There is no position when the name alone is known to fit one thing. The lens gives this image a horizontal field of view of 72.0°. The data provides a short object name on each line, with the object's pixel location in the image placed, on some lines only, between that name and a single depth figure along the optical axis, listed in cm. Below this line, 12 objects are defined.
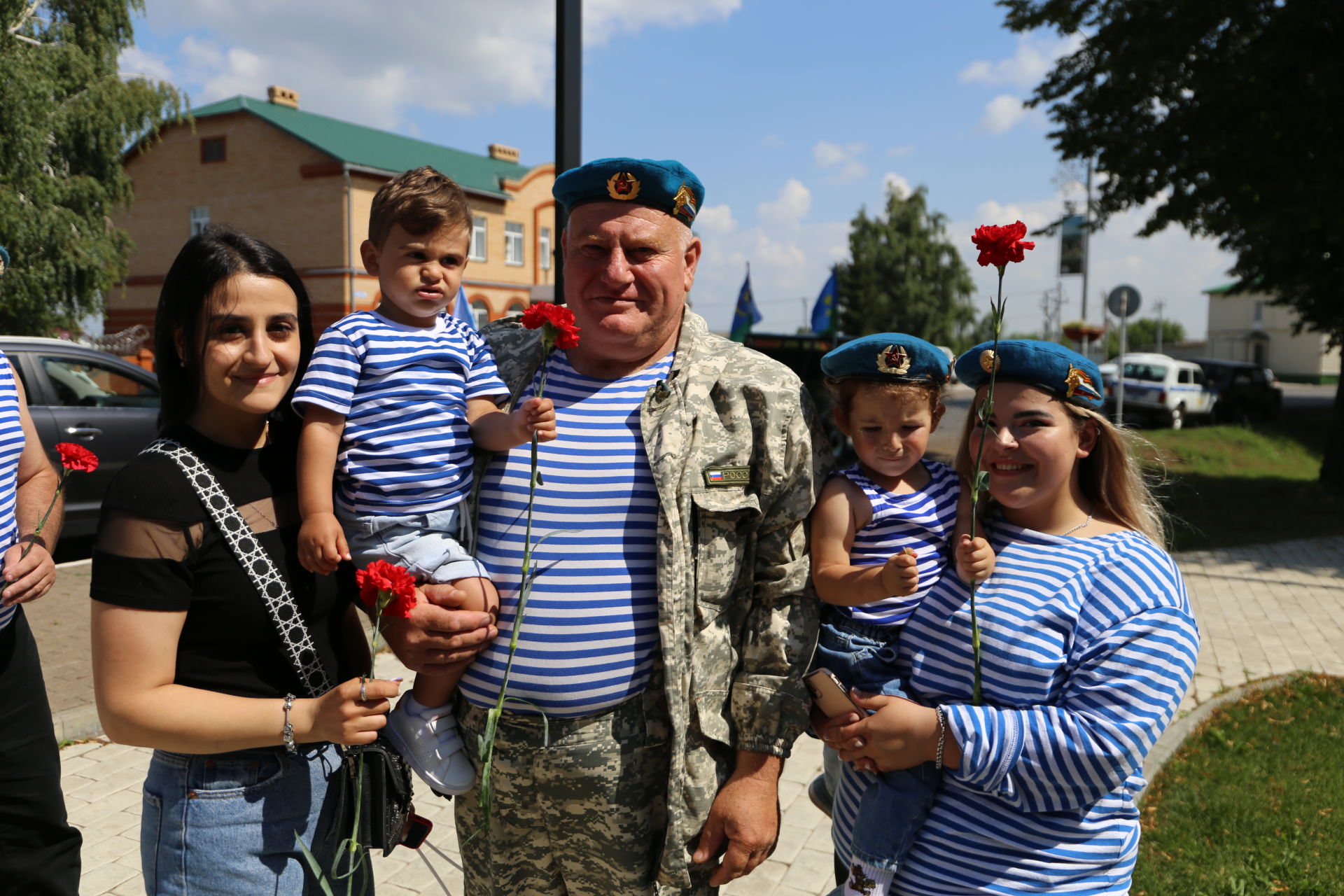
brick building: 3064
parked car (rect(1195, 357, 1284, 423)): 2892
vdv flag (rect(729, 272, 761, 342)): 1920
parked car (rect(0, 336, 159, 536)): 791
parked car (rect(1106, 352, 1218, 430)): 2611
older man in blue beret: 217
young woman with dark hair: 174
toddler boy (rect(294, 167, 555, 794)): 199
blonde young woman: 183
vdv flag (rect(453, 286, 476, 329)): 524
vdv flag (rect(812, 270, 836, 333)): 2611
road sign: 1388
